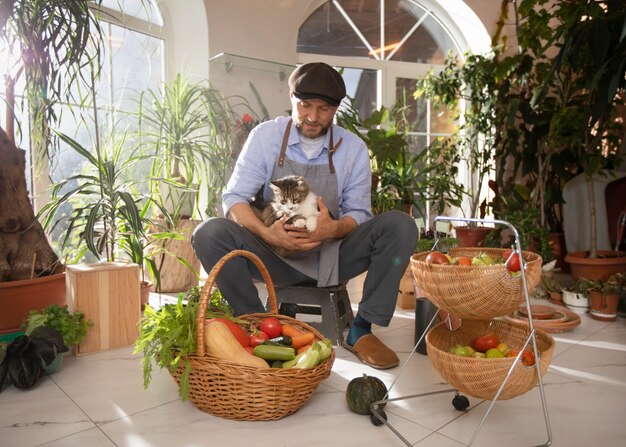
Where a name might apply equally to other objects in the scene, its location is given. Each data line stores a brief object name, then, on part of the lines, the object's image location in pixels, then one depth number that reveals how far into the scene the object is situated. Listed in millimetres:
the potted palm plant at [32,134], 1971
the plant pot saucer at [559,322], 2307
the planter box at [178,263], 2992
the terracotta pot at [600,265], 2938
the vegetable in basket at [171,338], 1420
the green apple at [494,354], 1342
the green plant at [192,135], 3041
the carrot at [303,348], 1534
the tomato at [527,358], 1269
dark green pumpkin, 1461
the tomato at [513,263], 1236
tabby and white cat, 1878
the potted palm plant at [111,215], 2160
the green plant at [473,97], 3963
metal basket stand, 1215
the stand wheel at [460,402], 1499
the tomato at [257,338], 1547
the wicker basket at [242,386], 1366
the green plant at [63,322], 1860
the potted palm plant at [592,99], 2270
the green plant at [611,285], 2595
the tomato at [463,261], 1362
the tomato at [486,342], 1424
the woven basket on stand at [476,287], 1254
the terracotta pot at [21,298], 2049
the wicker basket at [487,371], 1266
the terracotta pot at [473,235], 3918
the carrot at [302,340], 1573
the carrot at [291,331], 1624
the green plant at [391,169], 3287
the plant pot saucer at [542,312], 2389
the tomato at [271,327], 1627
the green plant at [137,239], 2242
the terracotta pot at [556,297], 2918
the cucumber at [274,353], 1476
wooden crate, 2002
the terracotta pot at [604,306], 2576
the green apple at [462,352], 1355
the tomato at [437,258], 1375
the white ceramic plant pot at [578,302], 2727
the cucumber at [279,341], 1539
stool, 2082
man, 1934
